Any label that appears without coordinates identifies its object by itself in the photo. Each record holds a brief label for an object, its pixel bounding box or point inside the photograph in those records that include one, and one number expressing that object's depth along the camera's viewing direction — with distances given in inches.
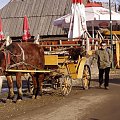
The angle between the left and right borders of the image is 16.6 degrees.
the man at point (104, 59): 590.2
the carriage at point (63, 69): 500.1
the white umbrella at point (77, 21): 799.7
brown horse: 462.0
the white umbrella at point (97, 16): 906.7
